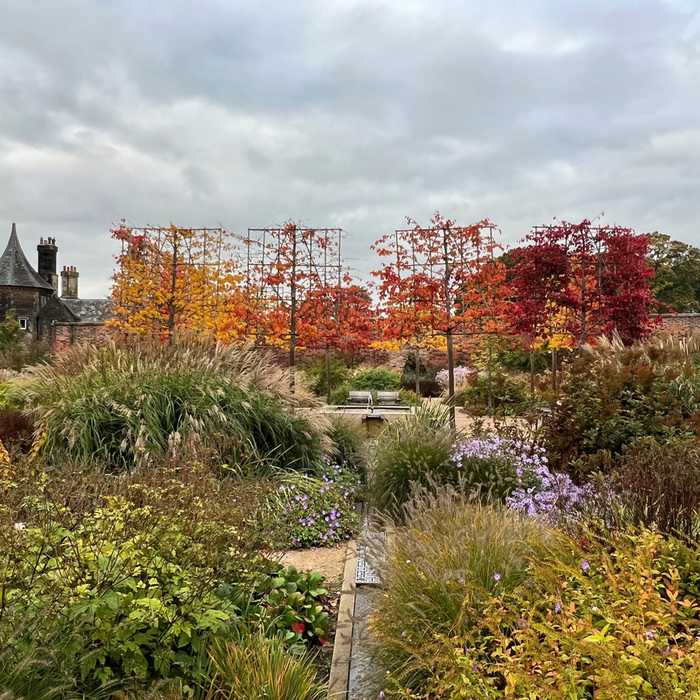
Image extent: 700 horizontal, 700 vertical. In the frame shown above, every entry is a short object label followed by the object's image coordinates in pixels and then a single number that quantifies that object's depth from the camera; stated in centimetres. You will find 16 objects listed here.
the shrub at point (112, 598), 231
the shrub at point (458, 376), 1856
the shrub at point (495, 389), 1406
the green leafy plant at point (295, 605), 327
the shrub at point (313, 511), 501
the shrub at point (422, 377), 1953
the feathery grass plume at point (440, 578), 262
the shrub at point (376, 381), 1766
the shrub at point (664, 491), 316
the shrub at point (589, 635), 199
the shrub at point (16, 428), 646
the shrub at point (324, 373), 1765
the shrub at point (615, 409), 584
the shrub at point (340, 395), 1560
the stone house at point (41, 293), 3575
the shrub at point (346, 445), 711
